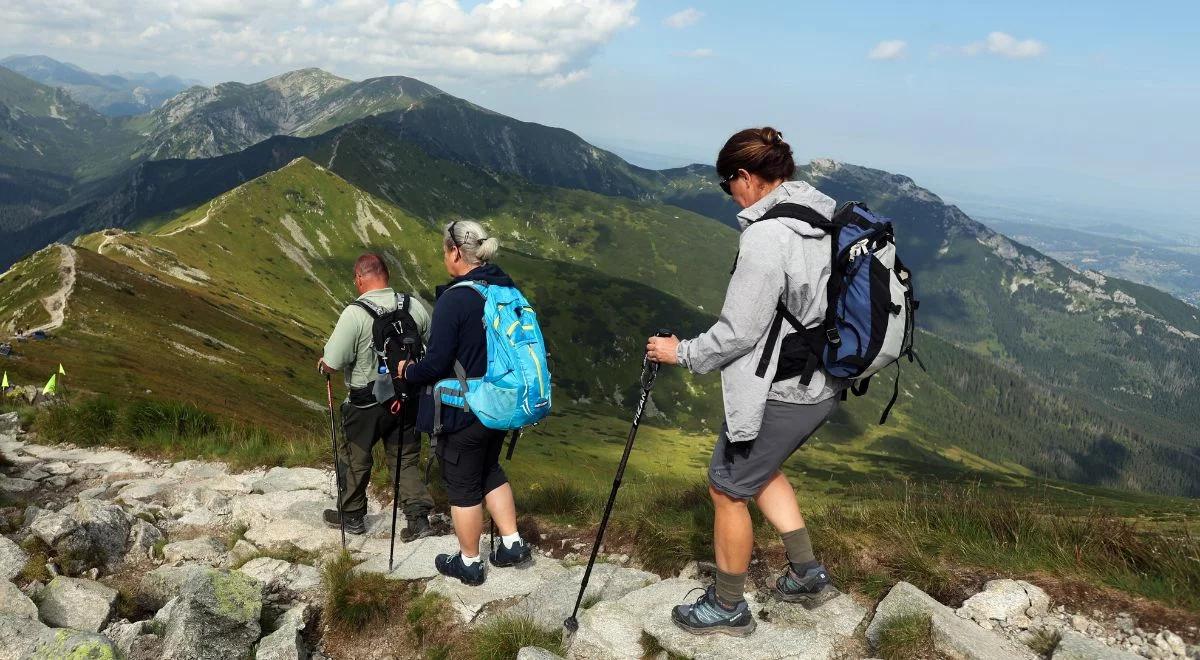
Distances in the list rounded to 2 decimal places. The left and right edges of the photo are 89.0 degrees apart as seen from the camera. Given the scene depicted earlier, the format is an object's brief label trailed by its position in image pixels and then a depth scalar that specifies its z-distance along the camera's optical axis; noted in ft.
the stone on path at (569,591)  20.68
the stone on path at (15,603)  20.74
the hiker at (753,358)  15.99
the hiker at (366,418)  28.04
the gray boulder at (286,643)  19.53
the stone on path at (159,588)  23.98
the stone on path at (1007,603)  18.20
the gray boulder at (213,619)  19.29
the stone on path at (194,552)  27.81
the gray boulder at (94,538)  25.40
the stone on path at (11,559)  22.95
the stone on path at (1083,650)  15.58
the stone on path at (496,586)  22.22
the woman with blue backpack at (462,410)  21.74
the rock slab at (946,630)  16.34
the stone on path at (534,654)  17.28
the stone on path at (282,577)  24.22
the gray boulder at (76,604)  21.39
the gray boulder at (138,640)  19.21
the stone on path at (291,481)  37.14
